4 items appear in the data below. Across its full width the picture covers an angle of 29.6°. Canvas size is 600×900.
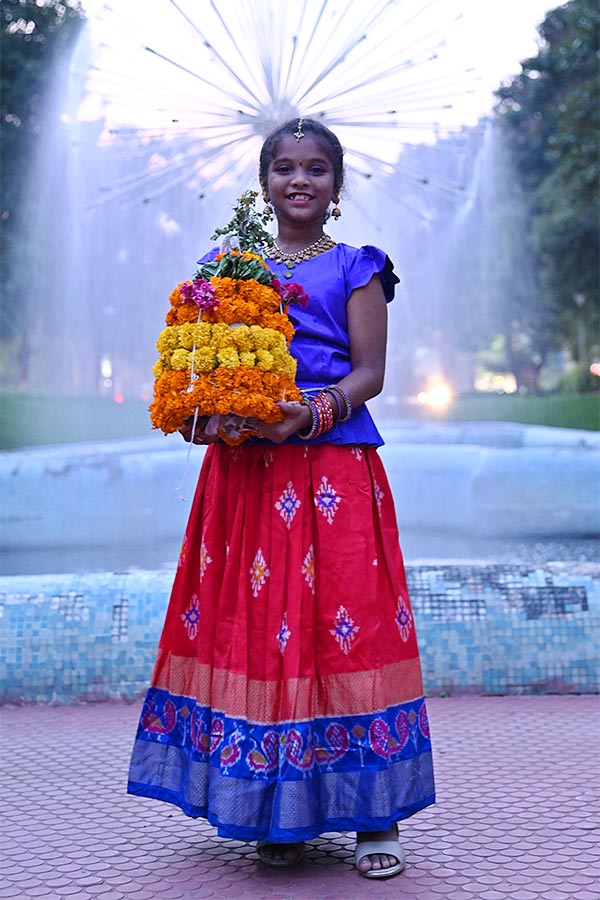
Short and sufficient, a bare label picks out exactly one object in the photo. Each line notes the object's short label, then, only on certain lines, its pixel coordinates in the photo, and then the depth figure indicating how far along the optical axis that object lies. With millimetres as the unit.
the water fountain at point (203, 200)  8594
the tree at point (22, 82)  19078
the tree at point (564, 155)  16094
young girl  2578
